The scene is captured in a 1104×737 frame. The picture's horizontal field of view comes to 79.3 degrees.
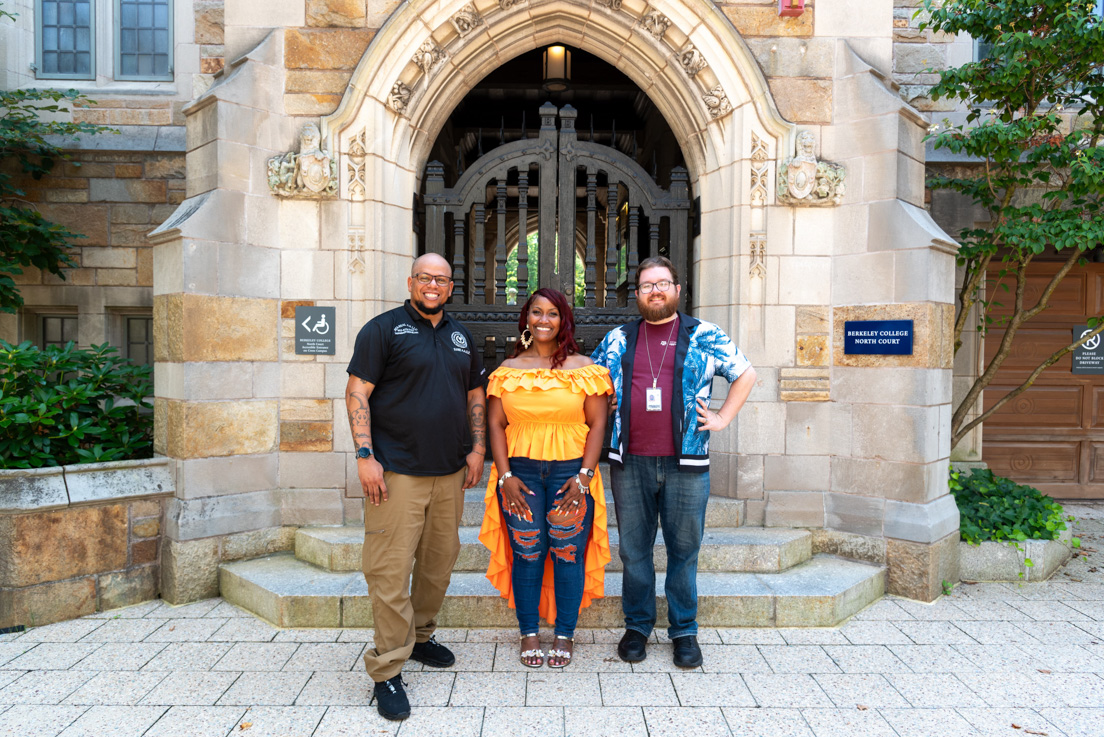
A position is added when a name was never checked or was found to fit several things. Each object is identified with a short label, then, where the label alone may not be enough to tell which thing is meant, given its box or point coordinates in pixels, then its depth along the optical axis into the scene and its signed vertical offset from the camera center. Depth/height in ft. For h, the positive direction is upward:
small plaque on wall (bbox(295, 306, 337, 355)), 14.64 +0.47
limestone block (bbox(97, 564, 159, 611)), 13.05 -4.71
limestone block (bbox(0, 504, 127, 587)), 12.17 -3.67
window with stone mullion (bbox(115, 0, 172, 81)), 20.42 +9.53
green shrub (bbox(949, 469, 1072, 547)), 15.21 -3.65
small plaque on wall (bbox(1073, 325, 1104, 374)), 22.08 +0.03
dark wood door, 22.03 -1.88
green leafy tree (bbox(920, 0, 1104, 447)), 14.14 +5.46
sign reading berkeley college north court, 14.03 +0.41
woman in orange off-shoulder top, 10.23 -1.70
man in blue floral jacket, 10.56 -1.27
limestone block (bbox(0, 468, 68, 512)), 12.25 -2.59
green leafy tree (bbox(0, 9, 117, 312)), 18.10 +5.16
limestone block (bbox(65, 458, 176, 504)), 12.84 -2.57
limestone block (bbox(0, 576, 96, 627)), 12.17 -4.71
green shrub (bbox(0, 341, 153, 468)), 13.15 -1.22
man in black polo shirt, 9.52 -1.37
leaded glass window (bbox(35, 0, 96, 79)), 20.29 +9.46
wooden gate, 16.37 +3.43
